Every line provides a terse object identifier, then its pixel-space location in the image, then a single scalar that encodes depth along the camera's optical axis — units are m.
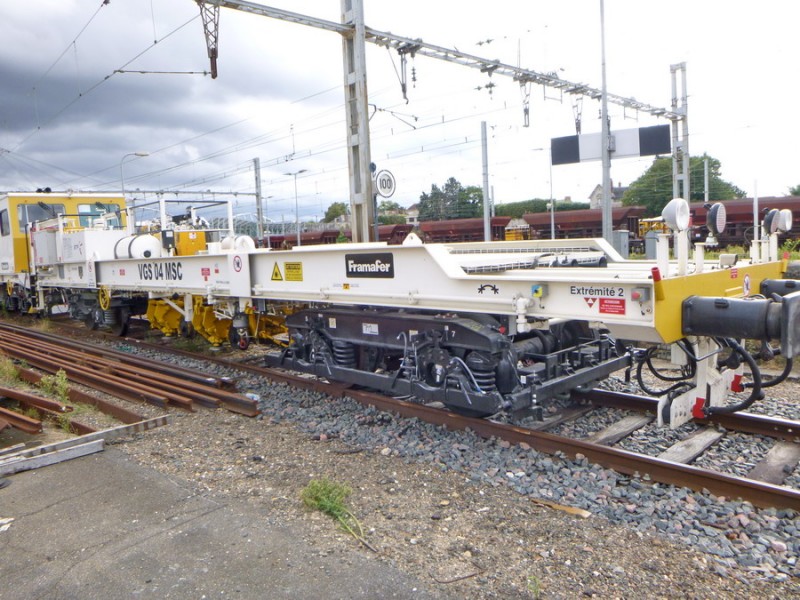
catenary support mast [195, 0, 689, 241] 10.24
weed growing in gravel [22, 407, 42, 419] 6.61
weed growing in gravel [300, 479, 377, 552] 3.85
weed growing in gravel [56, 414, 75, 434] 6.11
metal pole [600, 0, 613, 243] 13.99
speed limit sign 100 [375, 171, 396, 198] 10.95
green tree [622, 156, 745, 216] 58.91
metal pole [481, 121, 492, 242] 16.27
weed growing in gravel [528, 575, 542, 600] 3.07
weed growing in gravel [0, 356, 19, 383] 8.51
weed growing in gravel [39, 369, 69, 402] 7.36
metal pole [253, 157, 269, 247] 25.79
